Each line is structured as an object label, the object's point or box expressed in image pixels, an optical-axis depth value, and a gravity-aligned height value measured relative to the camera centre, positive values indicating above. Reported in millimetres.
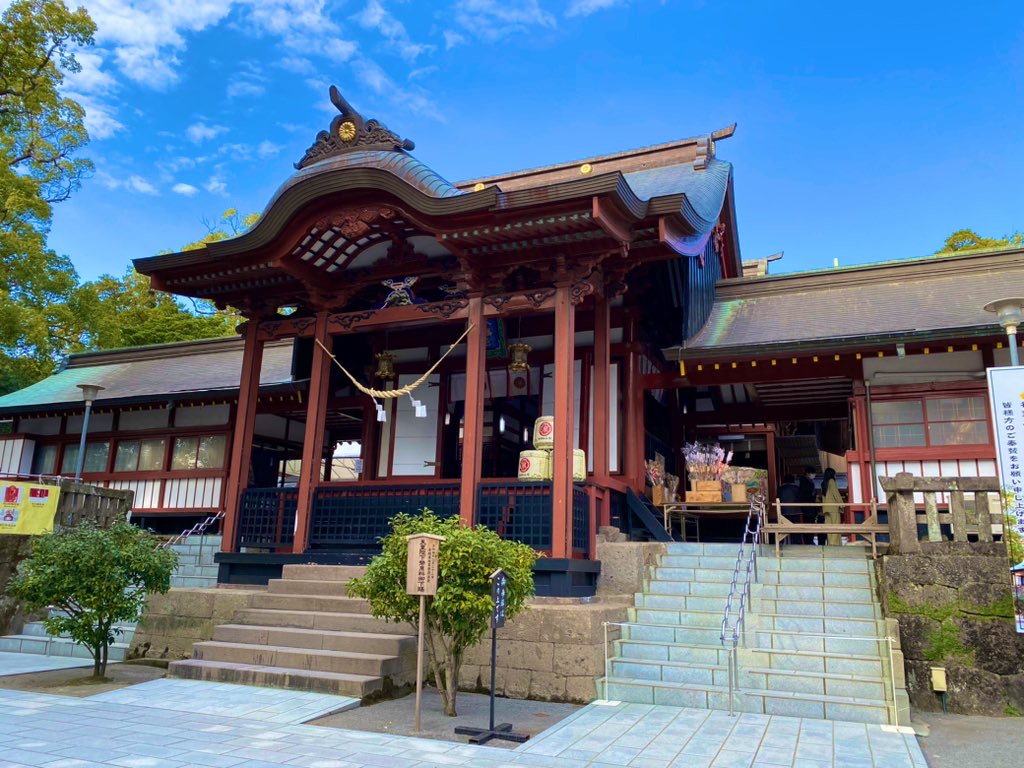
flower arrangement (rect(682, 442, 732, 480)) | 11469 +1564
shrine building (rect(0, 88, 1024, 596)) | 9008 +3253
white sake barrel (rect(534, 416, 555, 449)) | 9734 +1669
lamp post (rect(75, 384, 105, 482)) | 14652 +2960
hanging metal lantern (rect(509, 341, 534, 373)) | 10867 +2954
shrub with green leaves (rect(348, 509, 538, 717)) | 6586 -255
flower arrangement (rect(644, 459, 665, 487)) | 11914 +1434
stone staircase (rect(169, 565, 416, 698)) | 7539 -1016
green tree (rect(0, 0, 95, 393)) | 19109 +11441
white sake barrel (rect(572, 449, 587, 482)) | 9367 +1205
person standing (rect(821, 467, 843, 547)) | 10953 +1079
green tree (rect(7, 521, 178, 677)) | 8078 -349
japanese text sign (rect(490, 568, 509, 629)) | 6234 -308
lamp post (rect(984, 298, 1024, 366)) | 8008 +2778
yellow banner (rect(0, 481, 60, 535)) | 11125 +582
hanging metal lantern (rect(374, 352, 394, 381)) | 12141 +3079
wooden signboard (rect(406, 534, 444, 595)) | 6273 -71
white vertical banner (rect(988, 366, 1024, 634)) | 7422 +1421
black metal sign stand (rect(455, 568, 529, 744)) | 5973 -870
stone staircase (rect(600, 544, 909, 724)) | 6730 -793
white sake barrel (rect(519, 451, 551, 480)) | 9109 +1144
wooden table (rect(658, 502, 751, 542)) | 10969 +825
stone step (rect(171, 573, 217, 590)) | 11922 -492
